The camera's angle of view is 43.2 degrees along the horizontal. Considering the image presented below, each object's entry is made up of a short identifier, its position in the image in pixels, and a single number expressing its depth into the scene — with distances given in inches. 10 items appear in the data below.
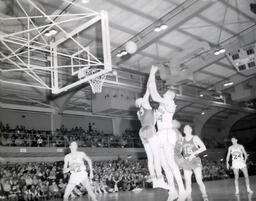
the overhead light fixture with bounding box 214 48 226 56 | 908.0
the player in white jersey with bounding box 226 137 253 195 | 417.4
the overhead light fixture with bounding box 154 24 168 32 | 752.3
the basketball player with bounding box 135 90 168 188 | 382.6
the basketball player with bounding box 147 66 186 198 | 313.1
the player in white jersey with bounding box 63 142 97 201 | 363.6
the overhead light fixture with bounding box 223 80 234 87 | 1177.8
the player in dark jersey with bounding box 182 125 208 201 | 325.1
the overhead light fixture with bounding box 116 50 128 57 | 824.9
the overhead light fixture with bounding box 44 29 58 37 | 588.4
